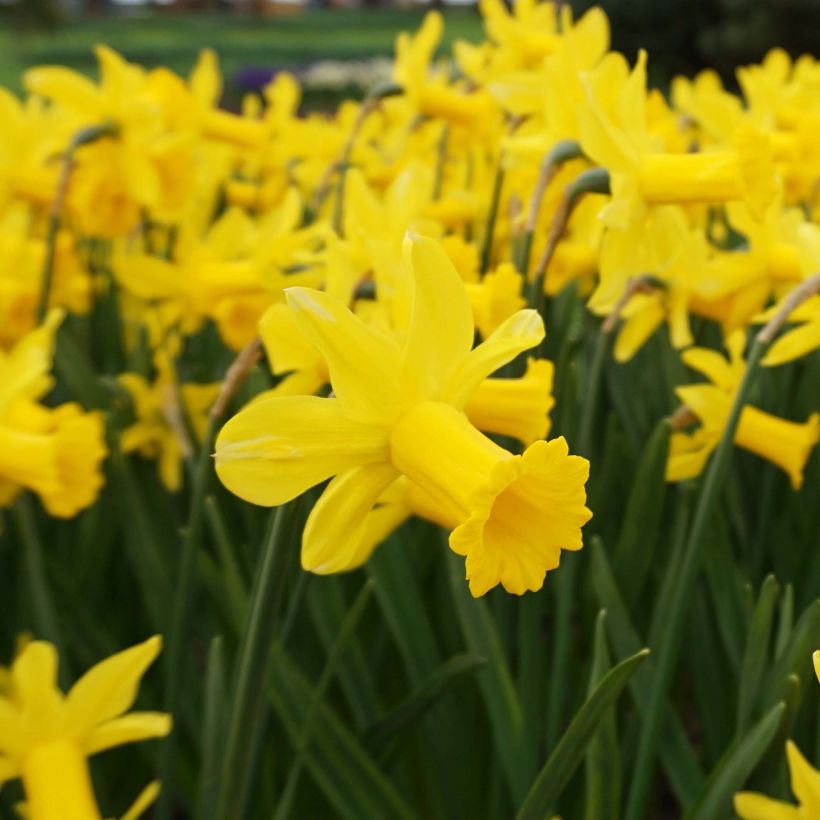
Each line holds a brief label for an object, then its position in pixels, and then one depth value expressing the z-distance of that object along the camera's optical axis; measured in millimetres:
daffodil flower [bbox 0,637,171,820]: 316
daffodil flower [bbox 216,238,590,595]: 254
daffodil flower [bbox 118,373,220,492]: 511
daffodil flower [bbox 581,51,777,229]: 377
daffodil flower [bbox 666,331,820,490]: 422
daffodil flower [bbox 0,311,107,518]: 391
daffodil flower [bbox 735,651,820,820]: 272
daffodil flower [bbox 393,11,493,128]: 587
